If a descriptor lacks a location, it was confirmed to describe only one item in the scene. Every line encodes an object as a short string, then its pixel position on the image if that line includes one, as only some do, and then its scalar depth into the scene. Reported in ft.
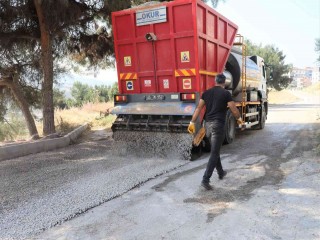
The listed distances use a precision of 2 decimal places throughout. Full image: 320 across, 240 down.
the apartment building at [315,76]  439.43
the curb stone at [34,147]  19.73
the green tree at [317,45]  107.48
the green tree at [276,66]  100.45
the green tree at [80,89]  134.12
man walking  13.42
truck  18.41
